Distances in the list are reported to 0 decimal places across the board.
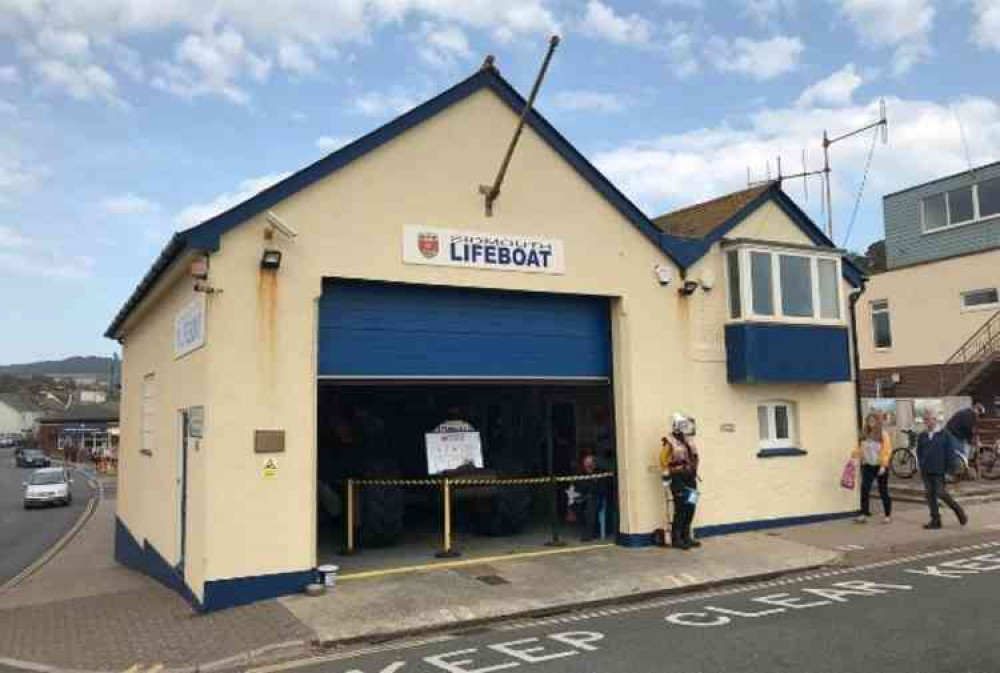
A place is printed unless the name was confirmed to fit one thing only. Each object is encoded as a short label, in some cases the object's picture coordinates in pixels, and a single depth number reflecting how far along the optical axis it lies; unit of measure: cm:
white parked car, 3400
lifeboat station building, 922
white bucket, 926
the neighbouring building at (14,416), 12000
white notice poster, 1192
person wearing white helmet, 1125
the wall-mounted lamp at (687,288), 1233
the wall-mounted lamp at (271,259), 927
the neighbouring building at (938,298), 2228
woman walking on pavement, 1315
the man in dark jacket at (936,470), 1267
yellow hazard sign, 917
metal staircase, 2128
